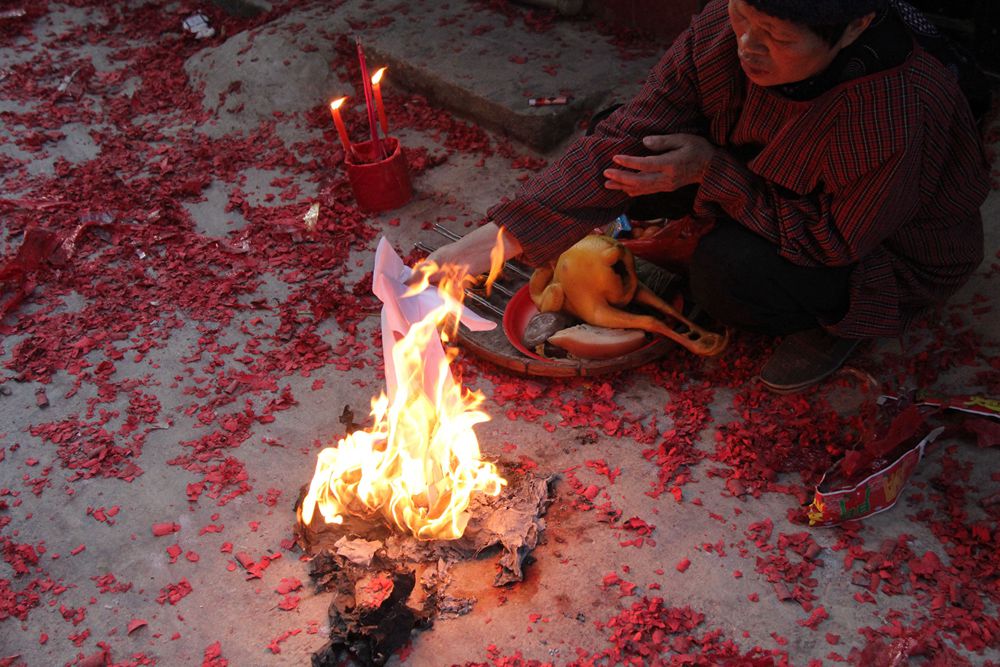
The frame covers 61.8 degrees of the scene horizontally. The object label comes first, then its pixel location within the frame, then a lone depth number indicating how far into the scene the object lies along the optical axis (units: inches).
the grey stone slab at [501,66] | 167.2
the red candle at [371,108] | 135.2
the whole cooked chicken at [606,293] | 112.0
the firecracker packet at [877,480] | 89.1
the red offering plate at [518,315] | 119.2
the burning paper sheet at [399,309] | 89.7
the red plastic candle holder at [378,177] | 152.4
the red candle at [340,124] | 141.2
